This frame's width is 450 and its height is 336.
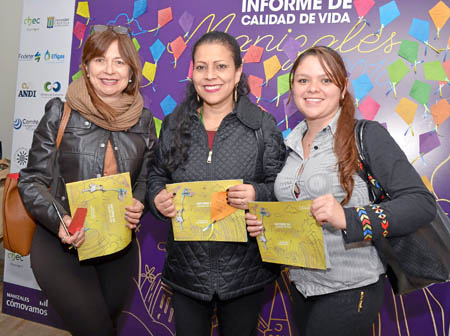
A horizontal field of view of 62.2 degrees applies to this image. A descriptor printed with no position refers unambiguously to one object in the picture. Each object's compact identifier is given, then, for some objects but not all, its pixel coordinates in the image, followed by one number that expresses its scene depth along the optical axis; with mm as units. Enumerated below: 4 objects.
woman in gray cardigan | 1396
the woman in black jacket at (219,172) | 1839
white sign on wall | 3395
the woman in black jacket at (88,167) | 1832
